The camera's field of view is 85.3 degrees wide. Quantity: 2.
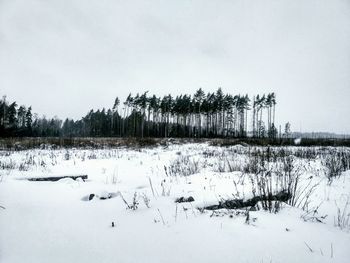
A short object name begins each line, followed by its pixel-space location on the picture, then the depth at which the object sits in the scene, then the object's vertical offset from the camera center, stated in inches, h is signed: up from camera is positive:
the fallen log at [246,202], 107.0 -38.4
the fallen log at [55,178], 157.1 -37.9
